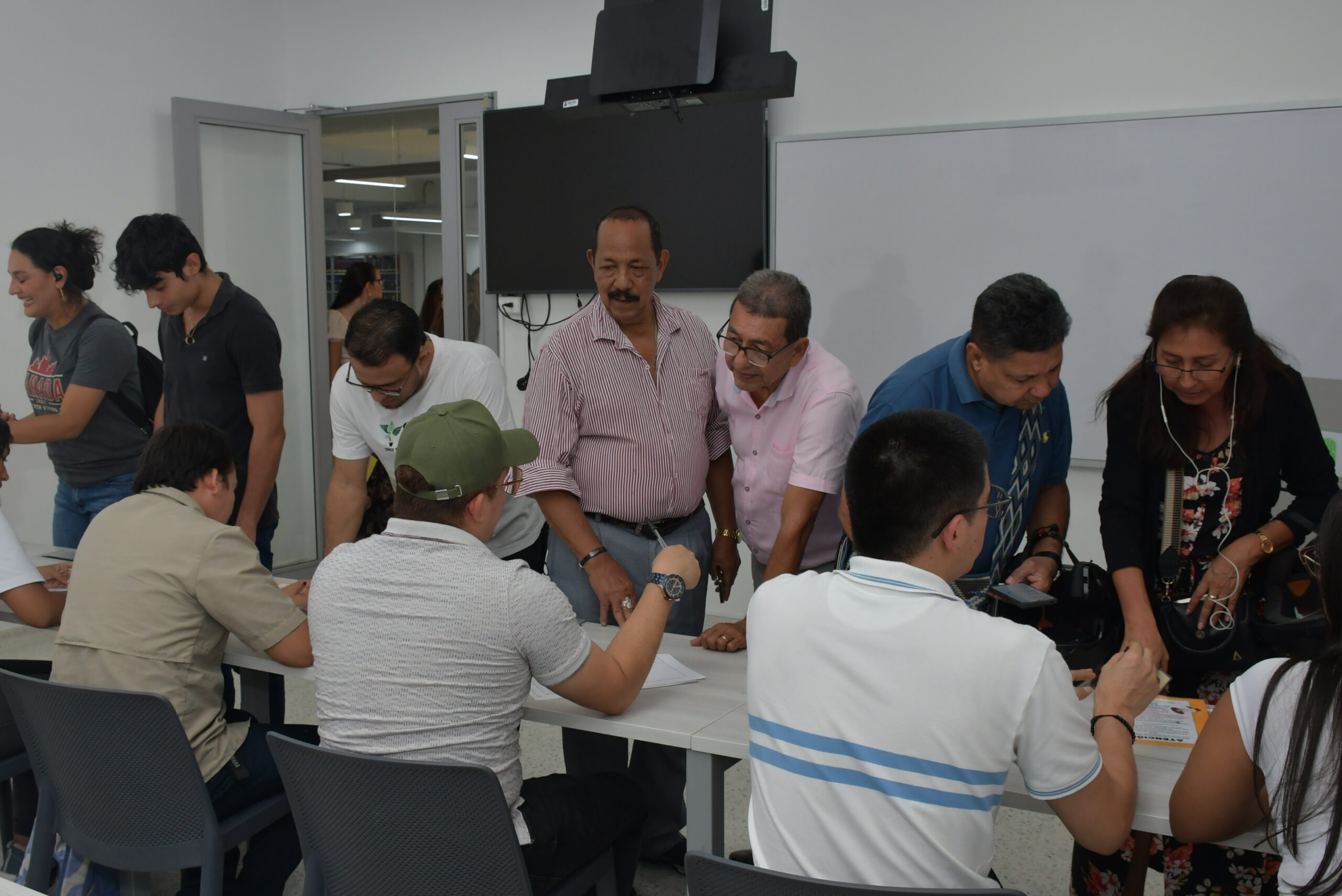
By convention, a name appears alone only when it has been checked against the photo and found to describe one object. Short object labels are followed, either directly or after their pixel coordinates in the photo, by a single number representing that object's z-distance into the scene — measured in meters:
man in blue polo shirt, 1.96
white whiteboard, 3.57
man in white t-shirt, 2.61
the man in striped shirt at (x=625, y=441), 2.55
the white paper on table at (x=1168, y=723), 1.73
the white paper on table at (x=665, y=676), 1.97
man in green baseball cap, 1.61
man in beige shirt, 1.99
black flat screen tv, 4.41
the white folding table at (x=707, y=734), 1.58
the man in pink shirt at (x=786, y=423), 2.25
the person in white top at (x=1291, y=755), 1.17
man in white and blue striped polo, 1.23
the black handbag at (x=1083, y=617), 2.08
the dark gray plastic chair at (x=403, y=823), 1.50
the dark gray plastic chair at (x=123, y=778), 1.79
